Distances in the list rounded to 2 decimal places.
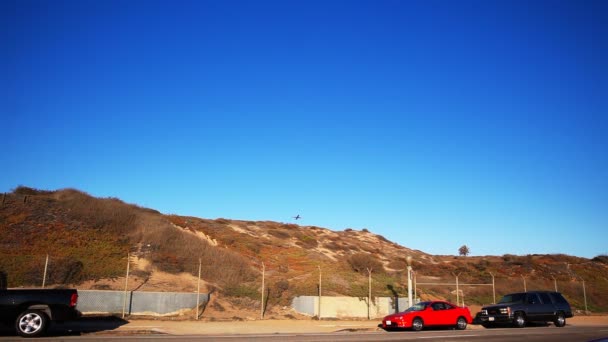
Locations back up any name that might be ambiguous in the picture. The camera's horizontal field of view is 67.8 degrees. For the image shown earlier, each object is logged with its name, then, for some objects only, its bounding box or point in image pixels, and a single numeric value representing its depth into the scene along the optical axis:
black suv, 22.26
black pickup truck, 13.59
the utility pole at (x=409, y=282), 24.59
